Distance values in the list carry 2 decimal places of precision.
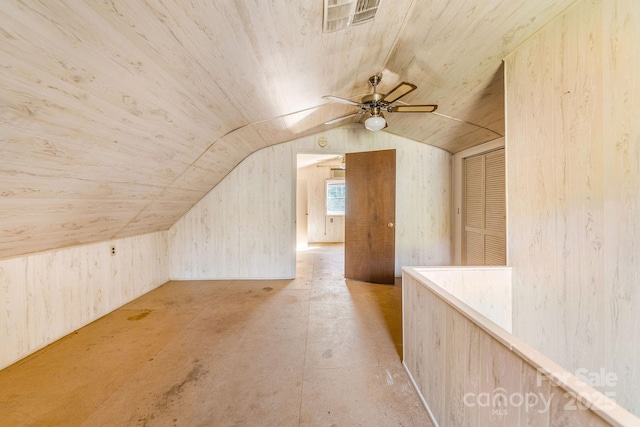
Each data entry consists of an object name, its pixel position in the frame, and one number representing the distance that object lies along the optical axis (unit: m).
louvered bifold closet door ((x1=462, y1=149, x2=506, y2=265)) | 3.12
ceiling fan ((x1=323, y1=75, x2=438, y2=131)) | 2.33
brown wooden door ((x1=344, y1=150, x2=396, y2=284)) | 3.77
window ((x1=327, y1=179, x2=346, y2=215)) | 7.34
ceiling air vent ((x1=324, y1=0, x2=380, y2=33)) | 1.40
